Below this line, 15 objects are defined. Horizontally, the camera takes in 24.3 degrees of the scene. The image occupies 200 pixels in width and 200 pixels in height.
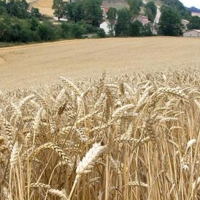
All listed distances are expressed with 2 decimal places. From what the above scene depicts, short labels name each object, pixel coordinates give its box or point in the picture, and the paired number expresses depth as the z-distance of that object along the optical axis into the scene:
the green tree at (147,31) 62.19
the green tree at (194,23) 79.71
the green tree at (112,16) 72.06
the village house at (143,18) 85.20
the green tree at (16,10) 69.31
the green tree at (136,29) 62.69
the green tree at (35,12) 77.25
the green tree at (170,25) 66.69
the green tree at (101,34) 61.25
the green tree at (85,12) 79.06
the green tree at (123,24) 65.44
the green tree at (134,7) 78.85
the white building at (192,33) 71.81
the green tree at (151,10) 90.94
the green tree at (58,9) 80.62
